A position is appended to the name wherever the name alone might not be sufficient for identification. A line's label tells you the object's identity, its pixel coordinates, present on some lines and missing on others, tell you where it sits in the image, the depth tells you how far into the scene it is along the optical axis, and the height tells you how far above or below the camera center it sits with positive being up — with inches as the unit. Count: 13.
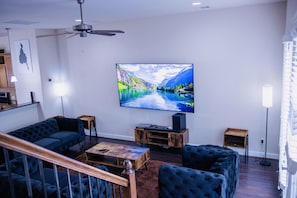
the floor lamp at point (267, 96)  189.5 -25.3
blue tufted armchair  128.1 -57.3
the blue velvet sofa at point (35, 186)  119.5 -54.3
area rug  172.1 -80.0
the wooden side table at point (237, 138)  205.6 -60.0
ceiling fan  135.8 +20.0
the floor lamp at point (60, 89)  282.2 -20.5
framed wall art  274.8 +16.0
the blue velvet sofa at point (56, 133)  223.0 -56.6
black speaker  227.9 -48.9
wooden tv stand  227.8 -62.9
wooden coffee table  192.9 -64.0
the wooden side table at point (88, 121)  274.8 -53.8
